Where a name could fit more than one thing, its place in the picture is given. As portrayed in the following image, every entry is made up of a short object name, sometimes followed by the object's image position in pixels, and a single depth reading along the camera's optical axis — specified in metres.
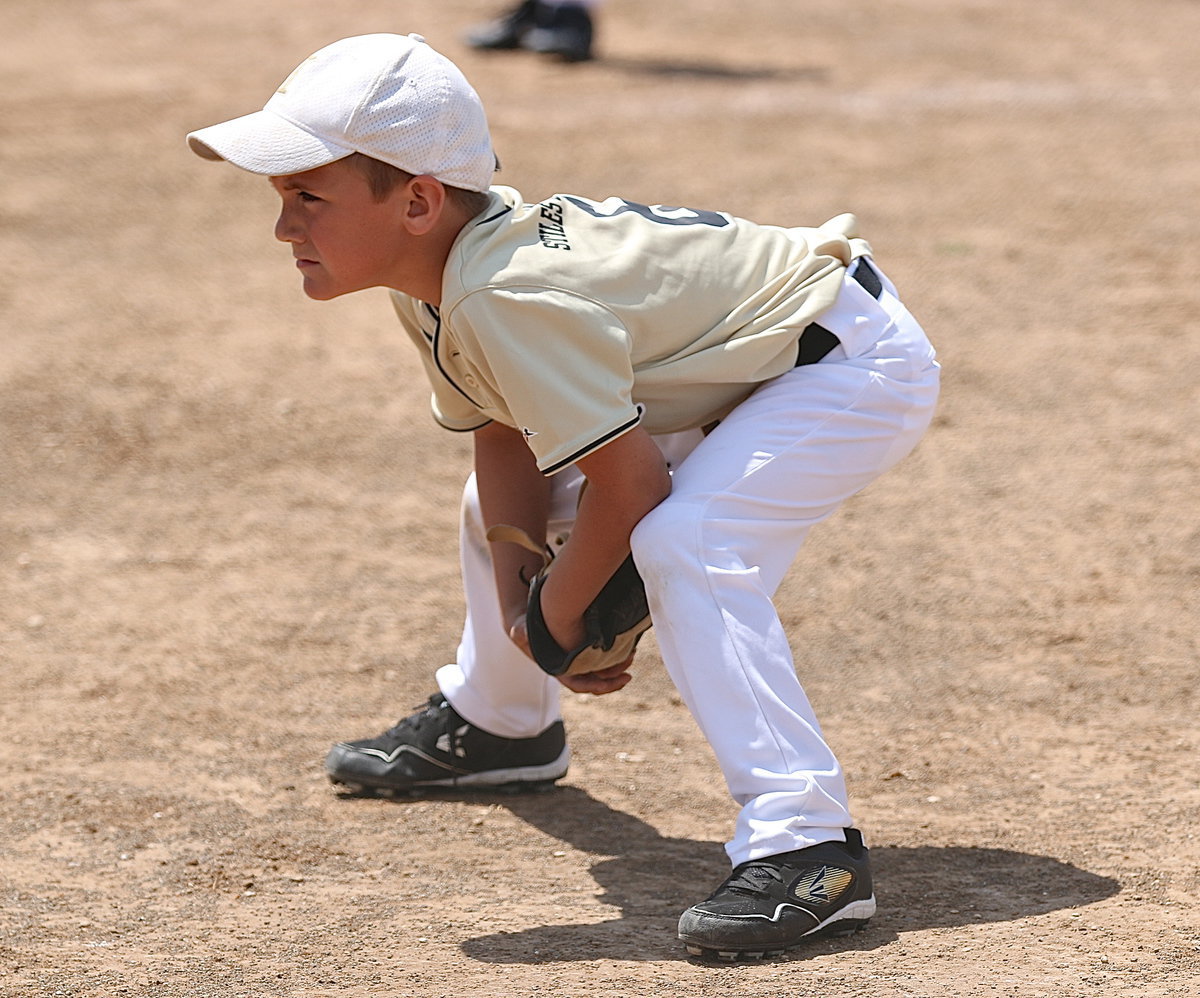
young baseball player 4.66
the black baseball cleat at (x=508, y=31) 16.11
